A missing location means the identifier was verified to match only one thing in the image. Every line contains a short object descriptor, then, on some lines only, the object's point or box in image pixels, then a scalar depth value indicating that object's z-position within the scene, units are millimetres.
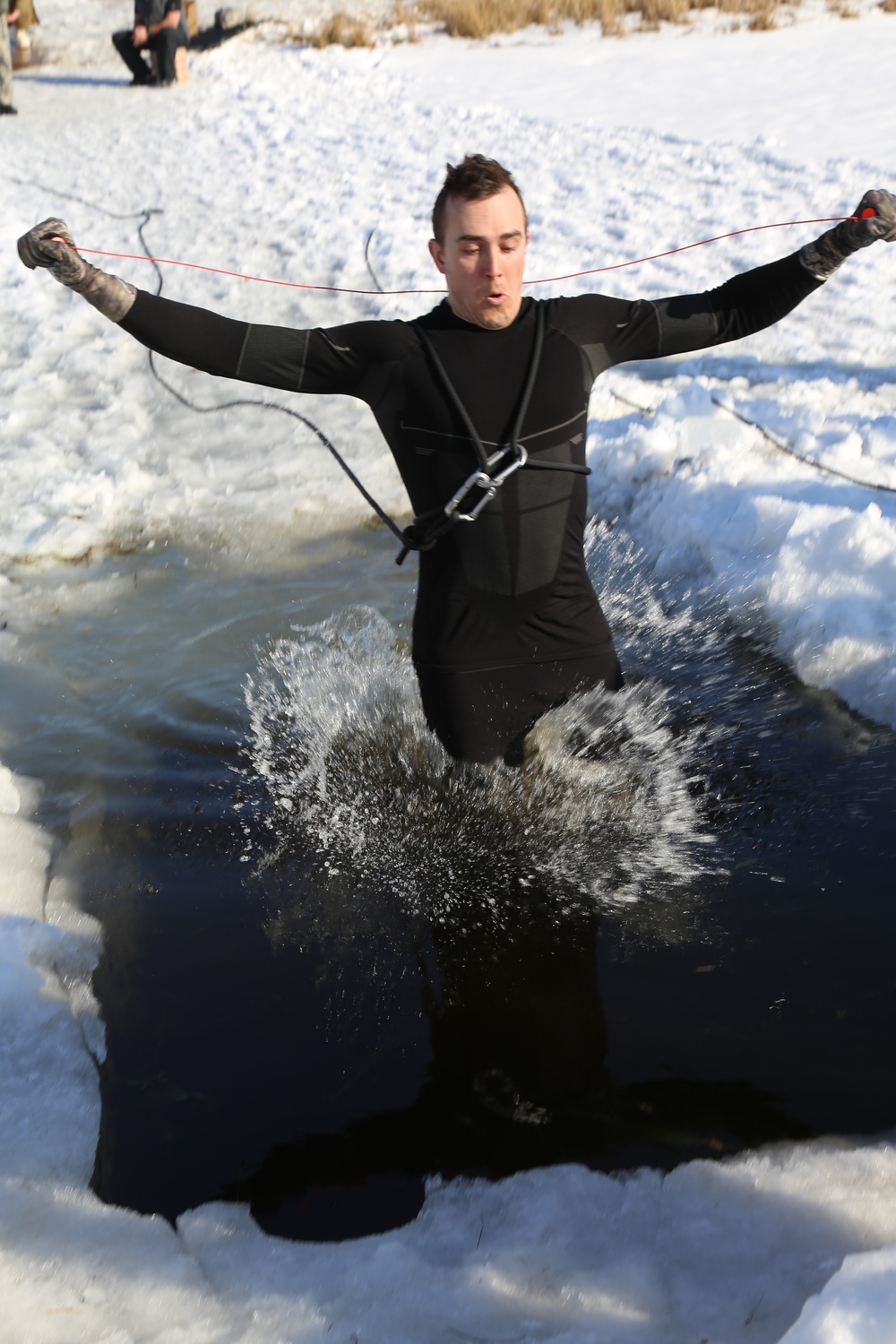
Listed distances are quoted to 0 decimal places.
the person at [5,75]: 14836
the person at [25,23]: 19188
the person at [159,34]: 15125
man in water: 2883
